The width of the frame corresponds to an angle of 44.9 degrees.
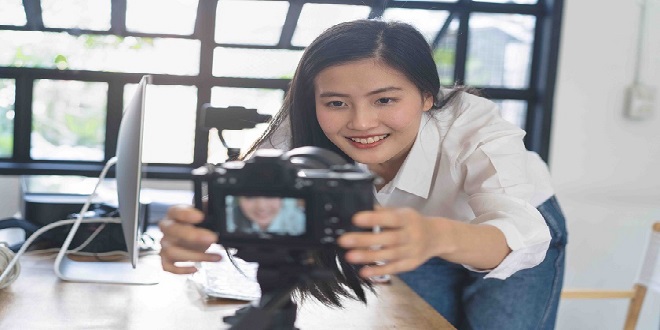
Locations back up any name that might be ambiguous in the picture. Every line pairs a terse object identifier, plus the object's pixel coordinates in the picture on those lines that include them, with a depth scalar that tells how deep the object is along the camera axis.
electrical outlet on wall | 3.43
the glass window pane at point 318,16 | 3.61
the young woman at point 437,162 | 1.20
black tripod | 0.82
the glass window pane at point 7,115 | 3.49
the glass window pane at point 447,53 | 3.67
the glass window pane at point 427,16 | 3.62
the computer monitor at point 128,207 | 1.32
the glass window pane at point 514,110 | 3.71
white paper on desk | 1.36
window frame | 3.46
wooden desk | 1.19
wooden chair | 2.26
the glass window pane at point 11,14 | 3.45
